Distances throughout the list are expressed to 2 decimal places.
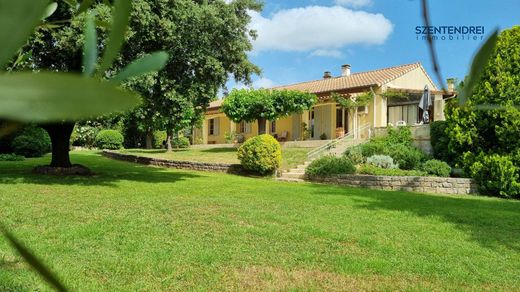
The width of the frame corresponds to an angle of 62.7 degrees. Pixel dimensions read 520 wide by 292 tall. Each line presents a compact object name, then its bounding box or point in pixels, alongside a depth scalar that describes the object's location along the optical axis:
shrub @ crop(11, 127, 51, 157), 21.47
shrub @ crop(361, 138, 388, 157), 16.67
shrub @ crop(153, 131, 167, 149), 35.16
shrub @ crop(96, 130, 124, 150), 32.88
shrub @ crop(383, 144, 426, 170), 15.35
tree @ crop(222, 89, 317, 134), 22.22
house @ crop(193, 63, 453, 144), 21.52
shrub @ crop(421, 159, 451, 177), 14.04
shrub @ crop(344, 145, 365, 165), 16.29
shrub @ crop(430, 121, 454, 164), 15.18
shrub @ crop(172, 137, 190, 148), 32.29
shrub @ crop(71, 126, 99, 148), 33.28
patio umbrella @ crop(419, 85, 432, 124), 17.91
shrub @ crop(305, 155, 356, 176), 14.66
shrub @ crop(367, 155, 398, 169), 15.25
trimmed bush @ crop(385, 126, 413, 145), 17.27
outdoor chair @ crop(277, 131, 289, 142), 26.45
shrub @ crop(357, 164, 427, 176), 14.07
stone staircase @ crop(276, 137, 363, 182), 15.38
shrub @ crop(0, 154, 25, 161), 18.86
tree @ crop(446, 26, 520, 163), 12.98
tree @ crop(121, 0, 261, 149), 10.77
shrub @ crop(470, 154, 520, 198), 12.38
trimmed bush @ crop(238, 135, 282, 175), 15.55
